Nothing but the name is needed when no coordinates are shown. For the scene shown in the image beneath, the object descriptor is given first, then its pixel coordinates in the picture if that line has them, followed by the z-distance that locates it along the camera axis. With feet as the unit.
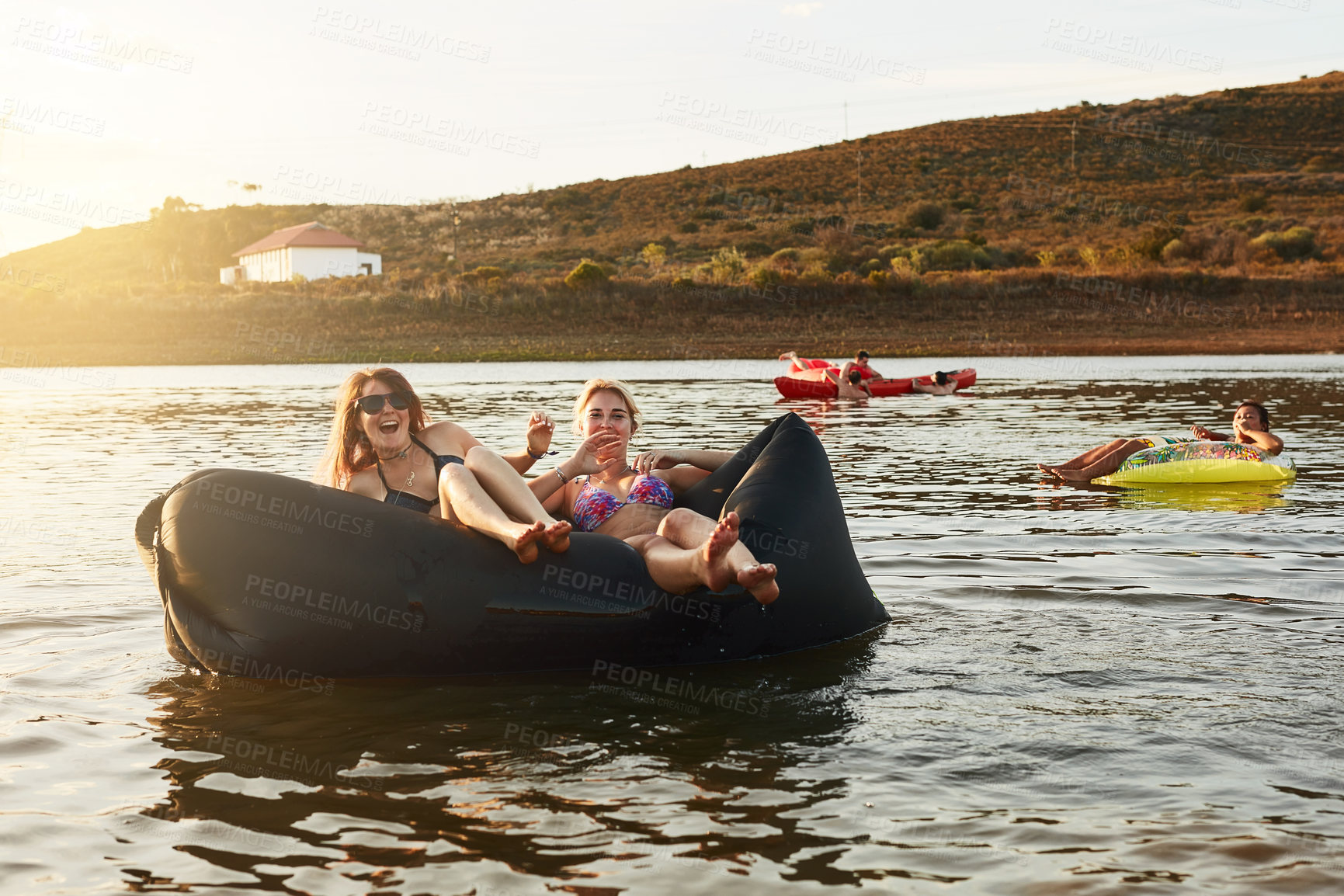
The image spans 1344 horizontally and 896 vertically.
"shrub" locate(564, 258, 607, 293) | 141.38
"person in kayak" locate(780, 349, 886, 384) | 73.97
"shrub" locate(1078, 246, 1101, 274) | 156.10
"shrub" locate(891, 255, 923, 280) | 154.40
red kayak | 72.49
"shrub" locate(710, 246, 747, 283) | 149.50
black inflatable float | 17.52
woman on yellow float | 36.76
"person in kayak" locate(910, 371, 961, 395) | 74.95
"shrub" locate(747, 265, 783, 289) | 142.61
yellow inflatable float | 36.06
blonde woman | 17.65
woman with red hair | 18.07
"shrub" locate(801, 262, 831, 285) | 142.96
